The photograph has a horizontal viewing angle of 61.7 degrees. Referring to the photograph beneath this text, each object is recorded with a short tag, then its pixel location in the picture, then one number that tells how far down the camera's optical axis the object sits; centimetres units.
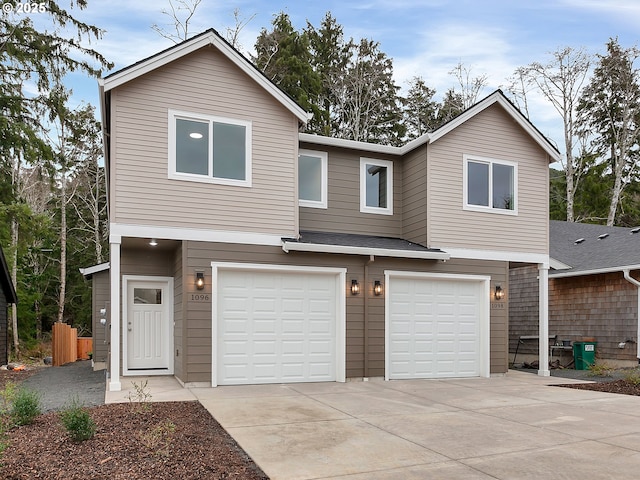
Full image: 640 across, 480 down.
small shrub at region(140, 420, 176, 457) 496
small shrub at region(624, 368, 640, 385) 964
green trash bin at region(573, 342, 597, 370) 1316
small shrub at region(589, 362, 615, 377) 1151
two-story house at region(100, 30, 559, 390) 926
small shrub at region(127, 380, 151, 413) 666
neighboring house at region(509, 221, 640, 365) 1278
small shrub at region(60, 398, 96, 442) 519
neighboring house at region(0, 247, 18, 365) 1459
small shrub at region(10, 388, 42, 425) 594
